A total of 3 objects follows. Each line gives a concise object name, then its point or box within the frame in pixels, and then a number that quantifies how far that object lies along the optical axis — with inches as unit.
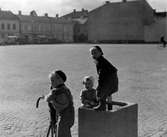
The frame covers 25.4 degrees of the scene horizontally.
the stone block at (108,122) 186.5
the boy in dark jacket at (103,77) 188.7
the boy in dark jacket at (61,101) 182.5
